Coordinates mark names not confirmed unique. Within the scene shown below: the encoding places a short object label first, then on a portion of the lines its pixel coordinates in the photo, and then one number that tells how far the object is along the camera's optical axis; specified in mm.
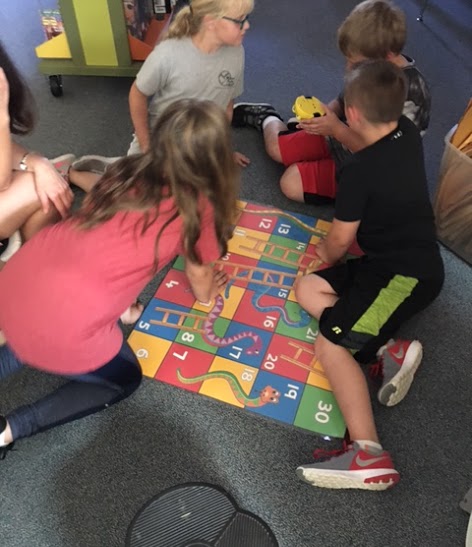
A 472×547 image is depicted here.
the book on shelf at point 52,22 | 2113
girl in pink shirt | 913
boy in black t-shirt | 1175
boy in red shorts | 1431
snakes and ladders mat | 1233
